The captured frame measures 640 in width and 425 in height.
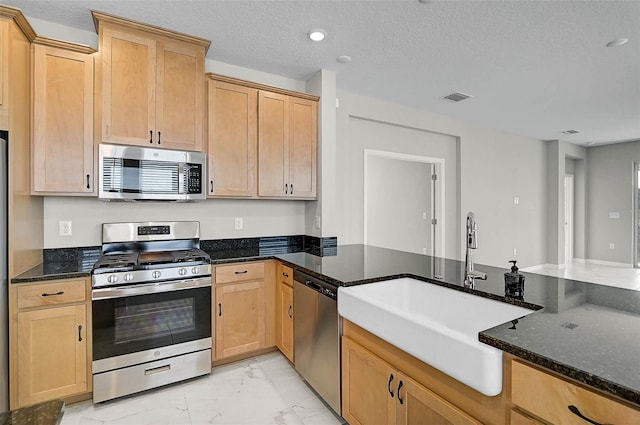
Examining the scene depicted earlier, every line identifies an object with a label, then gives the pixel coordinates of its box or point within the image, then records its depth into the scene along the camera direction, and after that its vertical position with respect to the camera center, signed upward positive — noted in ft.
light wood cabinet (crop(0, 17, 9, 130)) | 6.31 +2.68
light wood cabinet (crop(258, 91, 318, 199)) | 10.15 +2.16
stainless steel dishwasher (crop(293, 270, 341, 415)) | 6.46 -2.70
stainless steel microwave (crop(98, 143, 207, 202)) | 7.88 +0.97
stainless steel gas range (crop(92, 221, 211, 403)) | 7.03 -2.46
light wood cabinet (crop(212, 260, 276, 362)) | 8.52 -2.64
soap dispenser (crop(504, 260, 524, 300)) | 5.00 -1.15
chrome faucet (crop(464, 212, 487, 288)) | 6.07 -0.84
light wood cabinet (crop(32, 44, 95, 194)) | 7.23 +2.08
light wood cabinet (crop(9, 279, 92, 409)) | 6.38 -2.65
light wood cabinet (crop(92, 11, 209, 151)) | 7.85 +3.24
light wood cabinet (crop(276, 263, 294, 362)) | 8.48 -2.69
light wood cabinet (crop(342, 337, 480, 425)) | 4.16 -2.73
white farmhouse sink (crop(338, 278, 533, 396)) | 3.51 -1.64
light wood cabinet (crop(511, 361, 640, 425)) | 2.66 -1.70
